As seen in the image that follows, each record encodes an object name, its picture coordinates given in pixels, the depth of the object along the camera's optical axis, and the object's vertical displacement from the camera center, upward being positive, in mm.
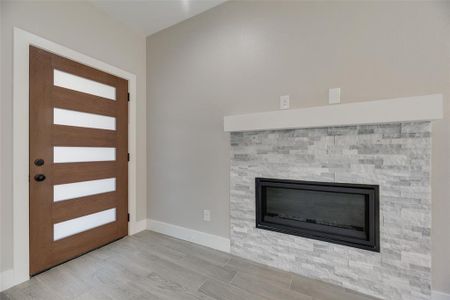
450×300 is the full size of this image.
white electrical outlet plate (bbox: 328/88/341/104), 1678 +471
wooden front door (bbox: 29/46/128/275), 1806 -100
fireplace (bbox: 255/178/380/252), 1576 -569
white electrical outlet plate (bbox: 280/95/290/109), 1888 +469
